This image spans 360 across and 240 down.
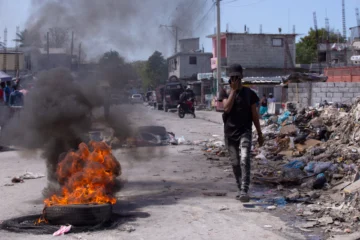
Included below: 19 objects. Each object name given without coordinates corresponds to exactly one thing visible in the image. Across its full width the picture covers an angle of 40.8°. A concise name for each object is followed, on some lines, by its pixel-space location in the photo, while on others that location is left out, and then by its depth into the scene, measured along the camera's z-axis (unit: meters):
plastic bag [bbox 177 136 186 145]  15.69
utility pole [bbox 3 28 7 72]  23.44
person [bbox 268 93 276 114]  27.18
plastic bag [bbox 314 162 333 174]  8.62
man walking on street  6.83
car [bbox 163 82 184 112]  38.72
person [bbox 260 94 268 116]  25.66
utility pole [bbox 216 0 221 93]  29.56
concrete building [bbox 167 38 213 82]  54.25
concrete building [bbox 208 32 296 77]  47.56
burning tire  5.39
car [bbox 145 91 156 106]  43.89
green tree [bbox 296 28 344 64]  61.25
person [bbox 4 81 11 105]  17.64
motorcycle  30.17
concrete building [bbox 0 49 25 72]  19.91
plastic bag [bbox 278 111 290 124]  17.03
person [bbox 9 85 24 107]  15.44
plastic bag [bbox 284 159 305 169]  9.72
